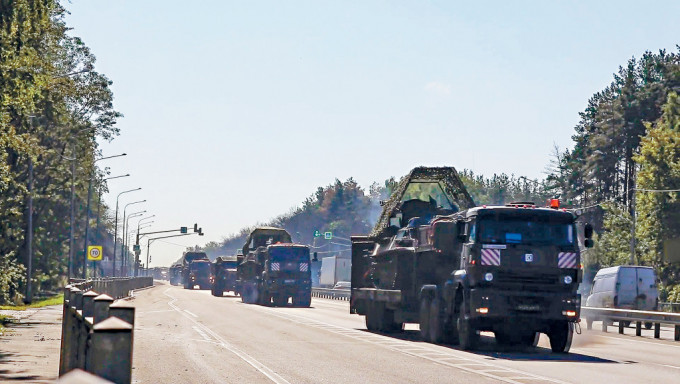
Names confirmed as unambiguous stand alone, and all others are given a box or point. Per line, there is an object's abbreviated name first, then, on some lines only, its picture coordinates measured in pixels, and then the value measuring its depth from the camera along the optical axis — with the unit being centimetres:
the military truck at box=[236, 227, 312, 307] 5650
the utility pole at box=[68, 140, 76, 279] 6081
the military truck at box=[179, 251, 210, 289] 10919
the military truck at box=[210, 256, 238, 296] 8100
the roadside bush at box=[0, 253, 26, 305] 4475
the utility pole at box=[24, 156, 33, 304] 4972
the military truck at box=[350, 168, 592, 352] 2245
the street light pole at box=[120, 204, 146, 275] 11502
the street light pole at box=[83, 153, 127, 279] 6971
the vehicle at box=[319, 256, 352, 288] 9388
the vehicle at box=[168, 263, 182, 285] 15798
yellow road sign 6531
